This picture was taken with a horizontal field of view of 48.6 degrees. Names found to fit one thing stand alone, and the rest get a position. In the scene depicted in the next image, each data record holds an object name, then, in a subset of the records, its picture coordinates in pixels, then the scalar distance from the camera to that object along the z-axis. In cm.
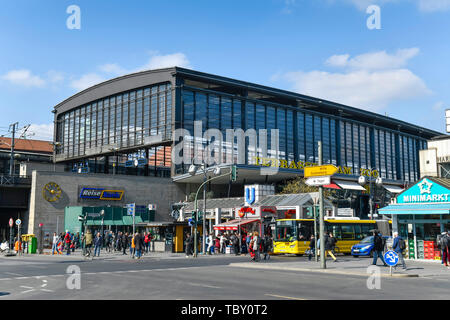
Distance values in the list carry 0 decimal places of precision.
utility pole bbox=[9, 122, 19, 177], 6003
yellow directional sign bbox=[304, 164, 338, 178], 2272
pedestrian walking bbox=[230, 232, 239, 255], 3844
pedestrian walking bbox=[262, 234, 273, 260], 3150
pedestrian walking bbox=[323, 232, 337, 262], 2925
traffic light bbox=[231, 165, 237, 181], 3377
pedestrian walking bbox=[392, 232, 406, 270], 2231
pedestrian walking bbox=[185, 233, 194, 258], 3541
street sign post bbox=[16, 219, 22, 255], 4070
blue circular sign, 1956
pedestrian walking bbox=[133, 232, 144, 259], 3391
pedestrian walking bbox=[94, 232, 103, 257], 3524
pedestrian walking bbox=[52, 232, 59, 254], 4131
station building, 5716
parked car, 3419
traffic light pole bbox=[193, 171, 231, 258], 3484
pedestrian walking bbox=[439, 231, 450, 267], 2434
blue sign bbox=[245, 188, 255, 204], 5272
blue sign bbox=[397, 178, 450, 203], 2806
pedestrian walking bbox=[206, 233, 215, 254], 3906
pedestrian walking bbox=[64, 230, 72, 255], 3878
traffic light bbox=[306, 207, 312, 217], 4597
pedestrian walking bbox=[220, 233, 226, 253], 4091
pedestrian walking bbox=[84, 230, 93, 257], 3397
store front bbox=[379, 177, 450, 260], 2812
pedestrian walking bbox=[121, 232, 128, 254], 3894
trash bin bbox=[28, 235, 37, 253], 4200
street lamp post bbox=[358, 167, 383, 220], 5241
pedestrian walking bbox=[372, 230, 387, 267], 2505
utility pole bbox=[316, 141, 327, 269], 2309
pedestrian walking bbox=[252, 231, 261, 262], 2961
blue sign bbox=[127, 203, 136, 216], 3976
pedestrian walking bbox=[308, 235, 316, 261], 3194
